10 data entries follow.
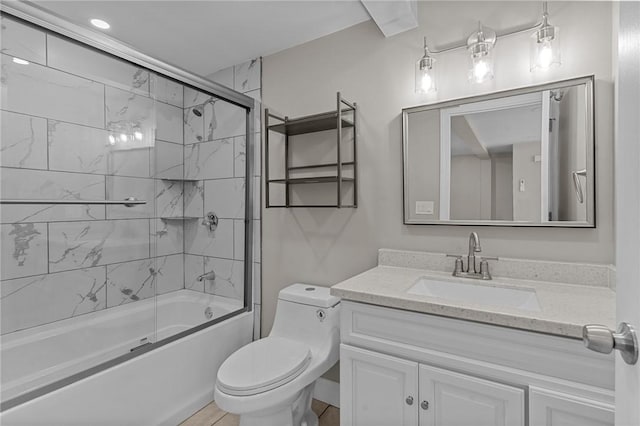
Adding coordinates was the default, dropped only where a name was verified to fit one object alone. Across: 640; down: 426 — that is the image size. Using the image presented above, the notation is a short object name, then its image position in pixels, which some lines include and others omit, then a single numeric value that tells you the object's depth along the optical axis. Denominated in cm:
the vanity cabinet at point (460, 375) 94
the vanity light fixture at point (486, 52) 137
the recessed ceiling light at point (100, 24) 186
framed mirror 135
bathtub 136
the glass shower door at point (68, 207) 145
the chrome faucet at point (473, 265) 146
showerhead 234
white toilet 135
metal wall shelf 174
